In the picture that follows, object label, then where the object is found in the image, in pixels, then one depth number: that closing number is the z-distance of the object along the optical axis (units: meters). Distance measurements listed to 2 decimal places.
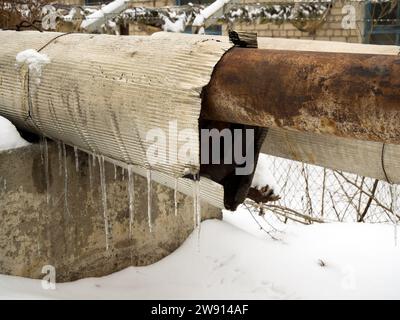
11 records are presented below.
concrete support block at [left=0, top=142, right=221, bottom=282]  2.63
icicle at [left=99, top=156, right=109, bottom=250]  2.67
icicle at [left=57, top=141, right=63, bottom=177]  2.76
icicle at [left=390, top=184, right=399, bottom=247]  2.42
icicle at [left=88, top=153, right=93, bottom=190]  2.90
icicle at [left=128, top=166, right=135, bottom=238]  3.11
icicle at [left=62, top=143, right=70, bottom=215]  2.77
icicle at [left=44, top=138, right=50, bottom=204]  2.71
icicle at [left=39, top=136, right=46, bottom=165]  2.70
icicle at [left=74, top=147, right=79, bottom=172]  2.77
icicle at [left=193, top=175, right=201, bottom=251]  1.72
